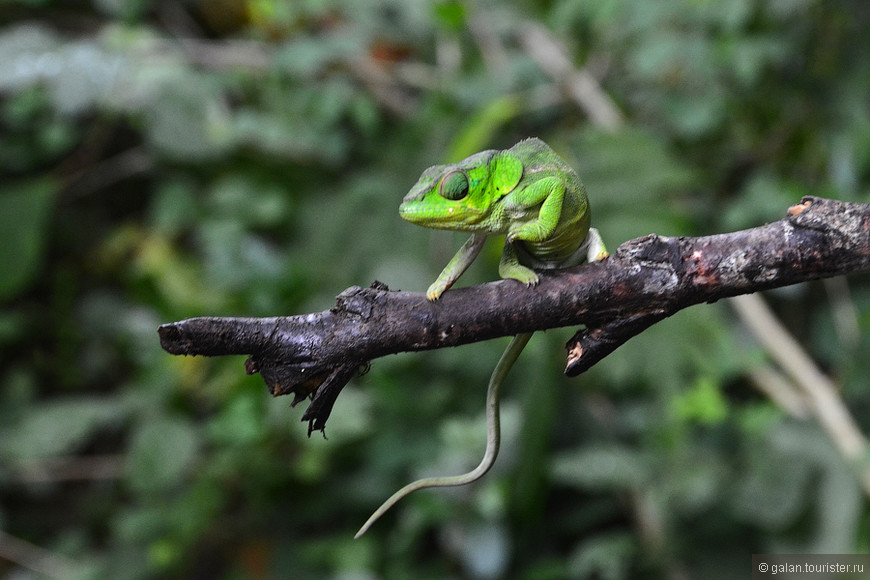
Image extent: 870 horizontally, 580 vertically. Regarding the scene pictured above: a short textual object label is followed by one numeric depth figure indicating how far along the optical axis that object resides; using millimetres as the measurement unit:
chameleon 1537
